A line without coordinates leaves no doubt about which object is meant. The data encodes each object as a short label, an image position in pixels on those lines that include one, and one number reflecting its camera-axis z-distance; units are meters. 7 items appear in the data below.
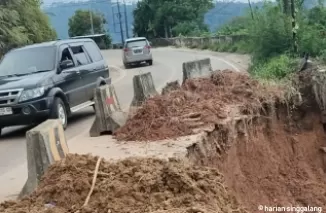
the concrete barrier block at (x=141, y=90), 10.36
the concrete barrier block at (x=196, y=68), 13.10
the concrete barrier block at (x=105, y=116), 9.41
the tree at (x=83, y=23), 82.54
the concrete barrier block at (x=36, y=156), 6.30
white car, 36.72
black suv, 11.96
